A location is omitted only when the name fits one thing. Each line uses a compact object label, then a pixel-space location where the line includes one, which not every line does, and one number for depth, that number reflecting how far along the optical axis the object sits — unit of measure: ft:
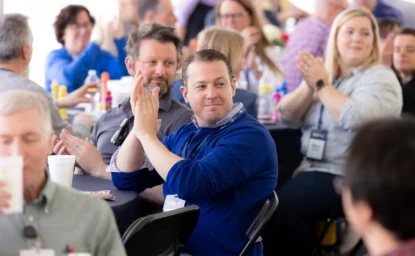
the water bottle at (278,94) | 31.39
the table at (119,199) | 16.11
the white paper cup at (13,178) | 10.10
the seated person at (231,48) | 26.31
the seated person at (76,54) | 35.24
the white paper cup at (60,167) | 15.57
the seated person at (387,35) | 37.49
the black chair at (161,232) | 13.21
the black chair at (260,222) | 16.09
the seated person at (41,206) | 11.15
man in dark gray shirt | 19.46
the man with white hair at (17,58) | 21.56
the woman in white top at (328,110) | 24.78
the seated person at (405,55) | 31.82
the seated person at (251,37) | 35.57
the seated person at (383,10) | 47.45
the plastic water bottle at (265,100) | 32.89
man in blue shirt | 15.71
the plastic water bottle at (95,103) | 30.46
